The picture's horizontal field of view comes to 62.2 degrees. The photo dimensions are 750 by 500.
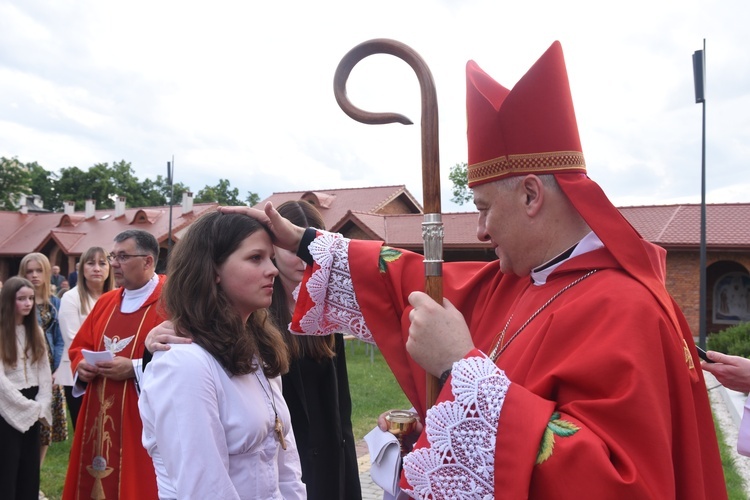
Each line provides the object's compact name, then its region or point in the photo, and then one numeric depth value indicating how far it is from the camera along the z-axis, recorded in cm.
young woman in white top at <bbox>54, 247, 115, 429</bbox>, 561
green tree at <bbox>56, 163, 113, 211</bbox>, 5294
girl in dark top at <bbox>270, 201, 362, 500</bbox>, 297
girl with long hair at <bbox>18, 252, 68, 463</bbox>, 561
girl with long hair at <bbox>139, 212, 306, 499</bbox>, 183
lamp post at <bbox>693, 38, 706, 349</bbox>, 1005
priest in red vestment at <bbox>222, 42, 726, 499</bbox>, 138
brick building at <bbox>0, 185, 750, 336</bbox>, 1708
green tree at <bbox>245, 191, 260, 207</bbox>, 5177
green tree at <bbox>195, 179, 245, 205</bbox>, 5291
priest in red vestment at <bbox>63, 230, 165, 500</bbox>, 350
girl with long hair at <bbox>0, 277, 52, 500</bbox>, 453
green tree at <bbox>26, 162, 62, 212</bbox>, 5653
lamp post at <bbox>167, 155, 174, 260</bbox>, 1841
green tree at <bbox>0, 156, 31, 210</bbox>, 4388
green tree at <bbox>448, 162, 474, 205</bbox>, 3700
